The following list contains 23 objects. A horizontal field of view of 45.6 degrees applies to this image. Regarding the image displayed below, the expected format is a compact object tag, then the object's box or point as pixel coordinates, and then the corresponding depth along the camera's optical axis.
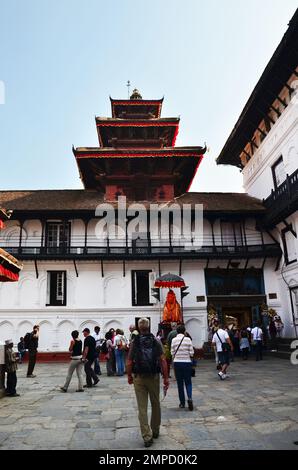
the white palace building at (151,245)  20.30
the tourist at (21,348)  18.98
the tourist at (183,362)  7.77
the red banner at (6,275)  9.93
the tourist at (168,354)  11.12
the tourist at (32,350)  13.26
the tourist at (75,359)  10.41
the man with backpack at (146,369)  5.63
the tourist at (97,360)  13.69
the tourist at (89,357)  11.09
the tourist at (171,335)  10.83
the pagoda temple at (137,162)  23.61
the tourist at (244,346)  17.92
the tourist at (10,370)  9.45
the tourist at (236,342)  19.16
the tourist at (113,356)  13.93
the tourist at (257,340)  16.54
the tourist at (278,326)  20.09
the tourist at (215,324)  16.62
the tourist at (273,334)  19.17
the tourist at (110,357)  13.76
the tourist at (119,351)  13.47
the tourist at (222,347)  11.47
